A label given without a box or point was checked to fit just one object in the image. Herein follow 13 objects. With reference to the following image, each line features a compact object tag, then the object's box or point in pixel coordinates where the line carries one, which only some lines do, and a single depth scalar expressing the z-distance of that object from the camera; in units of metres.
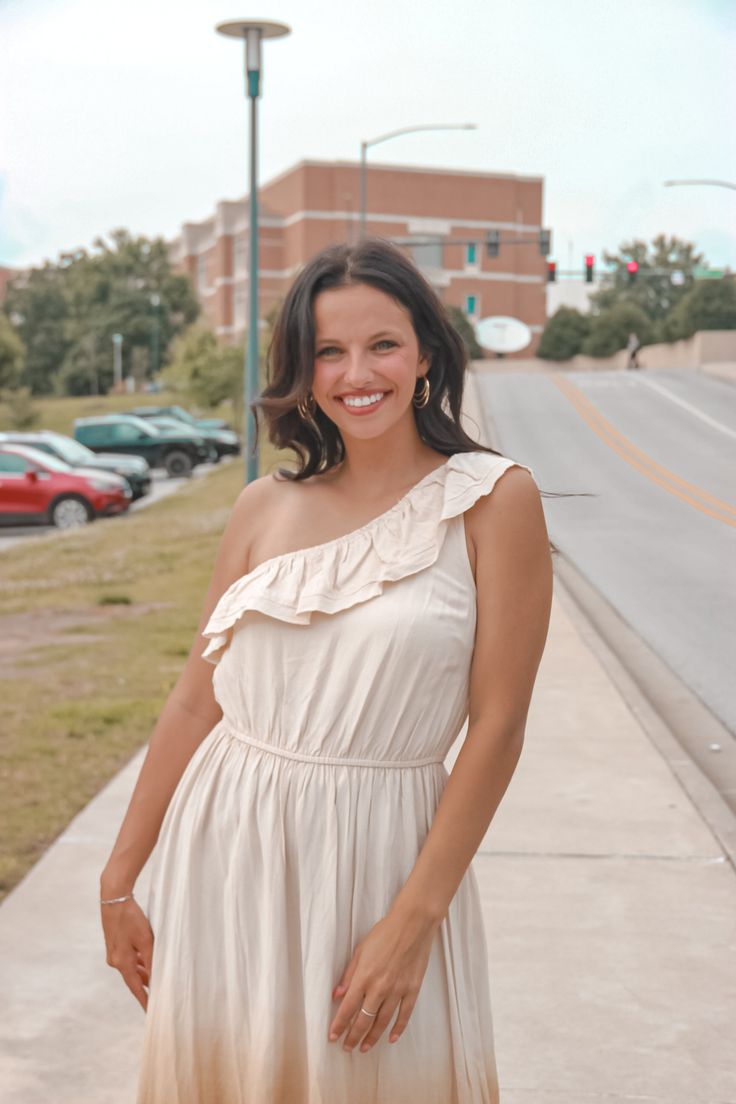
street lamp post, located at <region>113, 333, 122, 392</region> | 85.19
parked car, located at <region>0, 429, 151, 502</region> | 27.66
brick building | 49.00
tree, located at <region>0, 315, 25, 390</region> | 59.38
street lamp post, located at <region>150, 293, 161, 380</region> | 86.06
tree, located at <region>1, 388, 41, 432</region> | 56.03
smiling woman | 1.97
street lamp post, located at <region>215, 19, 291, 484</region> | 13.89
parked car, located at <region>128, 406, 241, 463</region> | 38.38
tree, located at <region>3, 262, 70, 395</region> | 89.38
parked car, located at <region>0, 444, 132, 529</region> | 23.03
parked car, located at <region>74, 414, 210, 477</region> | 33.25
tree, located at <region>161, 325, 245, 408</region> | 46.53
